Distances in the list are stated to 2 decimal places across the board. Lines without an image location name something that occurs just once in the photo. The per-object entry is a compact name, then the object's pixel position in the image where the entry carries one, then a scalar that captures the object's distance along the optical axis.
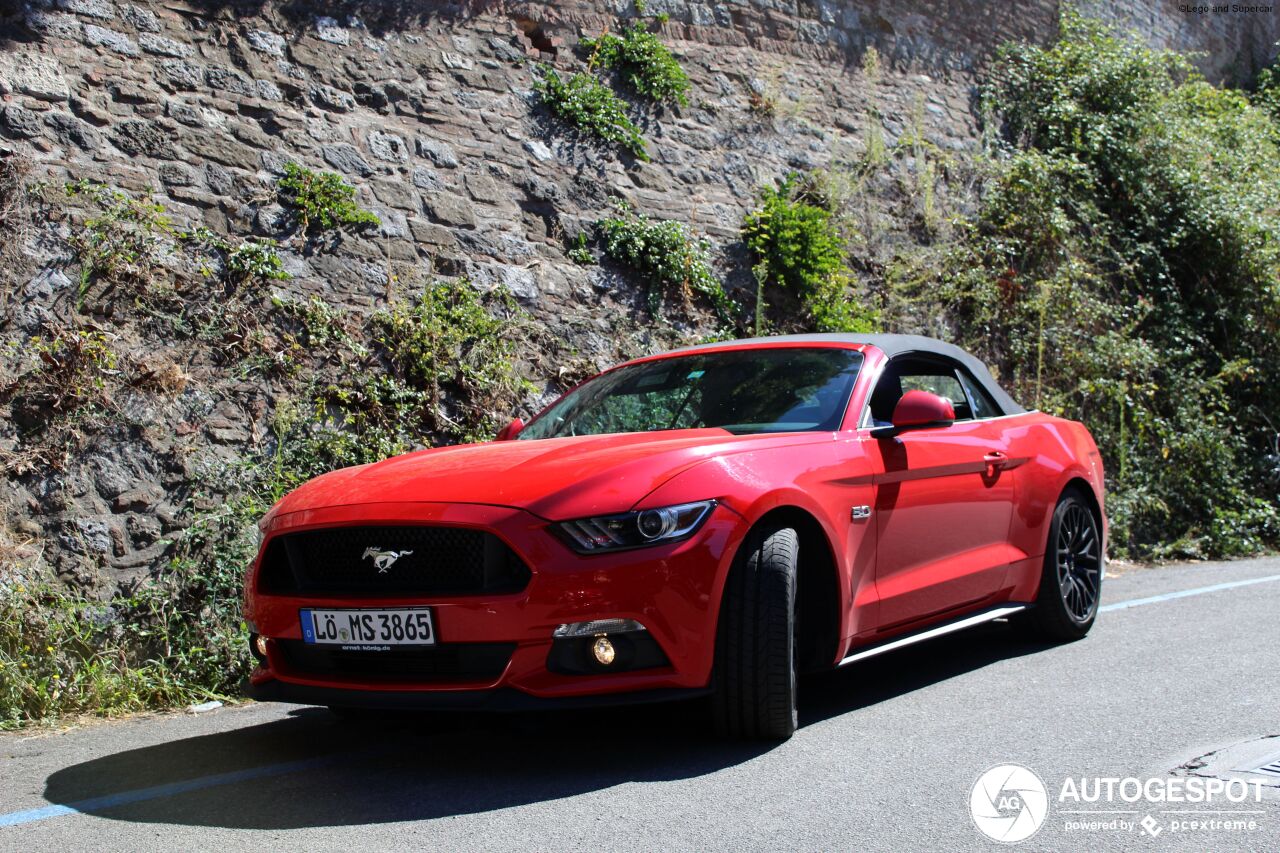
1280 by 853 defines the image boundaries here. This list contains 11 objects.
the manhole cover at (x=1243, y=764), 3.88
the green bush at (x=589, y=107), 10.80
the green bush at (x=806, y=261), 11.13
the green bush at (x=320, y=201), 8.51
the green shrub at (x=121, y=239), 7.24
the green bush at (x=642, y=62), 11.52
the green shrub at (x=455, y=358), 8.20
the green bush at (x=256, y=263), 7.86
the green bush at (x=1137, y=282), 12.07
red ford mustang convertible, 3.93
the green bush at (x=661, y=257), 10.20
